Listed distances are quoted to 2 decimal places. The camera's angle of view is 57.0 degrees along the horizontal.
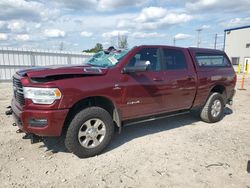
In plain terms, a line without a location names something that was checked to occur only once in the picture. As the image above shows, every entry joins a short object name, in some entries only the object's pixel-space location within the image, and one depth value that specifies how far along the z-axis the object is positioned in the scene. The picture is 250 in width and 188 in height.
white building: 33.59
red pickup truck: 3.53
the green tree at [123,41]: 32.97
